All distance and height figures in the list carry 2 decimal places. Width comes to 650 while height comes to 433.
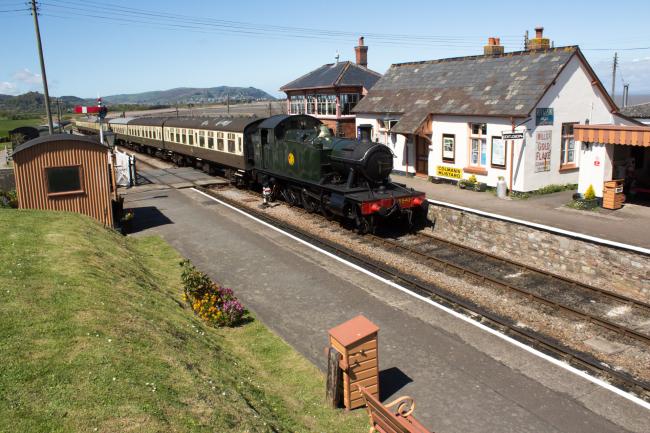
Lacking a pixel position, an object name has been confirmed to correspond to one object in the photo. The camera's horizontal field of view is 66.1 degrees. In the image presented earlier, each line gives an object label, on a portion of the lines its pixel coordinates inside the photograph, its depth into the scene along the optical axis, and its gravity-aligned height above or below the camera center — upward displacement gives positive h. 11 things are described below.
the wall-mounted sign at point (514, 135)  19.65 -0.87
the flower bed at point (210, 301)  10.26 -3.71
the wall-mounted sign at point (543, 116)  20.38 -0.18
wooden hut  15.98 -1.50
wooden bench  5.44 -3.48
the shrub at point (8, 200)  18.00 -2.52
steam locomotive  16.83 -1.80
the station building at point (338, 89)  36.31 +2.21
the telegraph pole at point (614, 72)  45.06 +3.31
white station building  20.53 -0.13
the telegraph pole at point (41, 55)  24.61 +3.64
